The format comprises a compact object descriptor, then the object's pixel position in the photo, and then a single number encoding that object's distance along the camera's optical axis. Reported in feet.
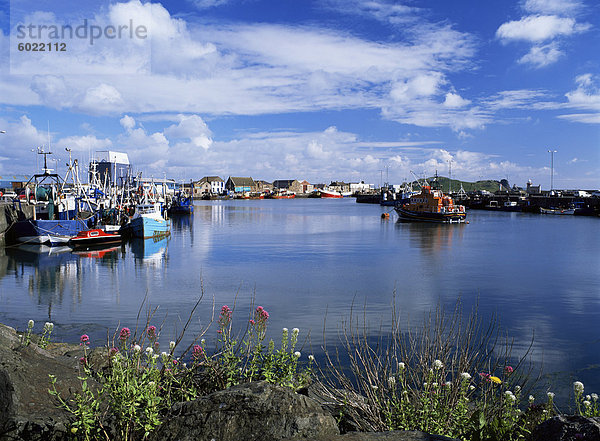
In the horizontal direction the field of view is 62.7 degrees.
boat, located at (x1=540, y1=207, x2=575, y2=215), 332.45
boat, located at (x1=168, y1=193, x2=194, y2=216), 294.66
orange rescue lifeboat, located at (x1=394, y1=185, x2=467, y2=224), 241.35
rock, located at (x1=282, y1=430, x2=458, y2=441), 14.15
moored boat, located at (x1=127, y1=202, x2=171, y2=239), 154.01
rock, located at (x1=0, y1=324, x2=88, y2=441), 15.29
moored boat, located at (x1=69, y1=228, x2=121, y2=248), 127.54
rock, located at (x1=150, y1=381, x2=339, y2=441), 14.71
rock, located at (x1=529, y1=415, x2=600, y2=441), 13.99
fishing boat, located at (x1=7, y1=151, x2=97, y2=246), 127.34
